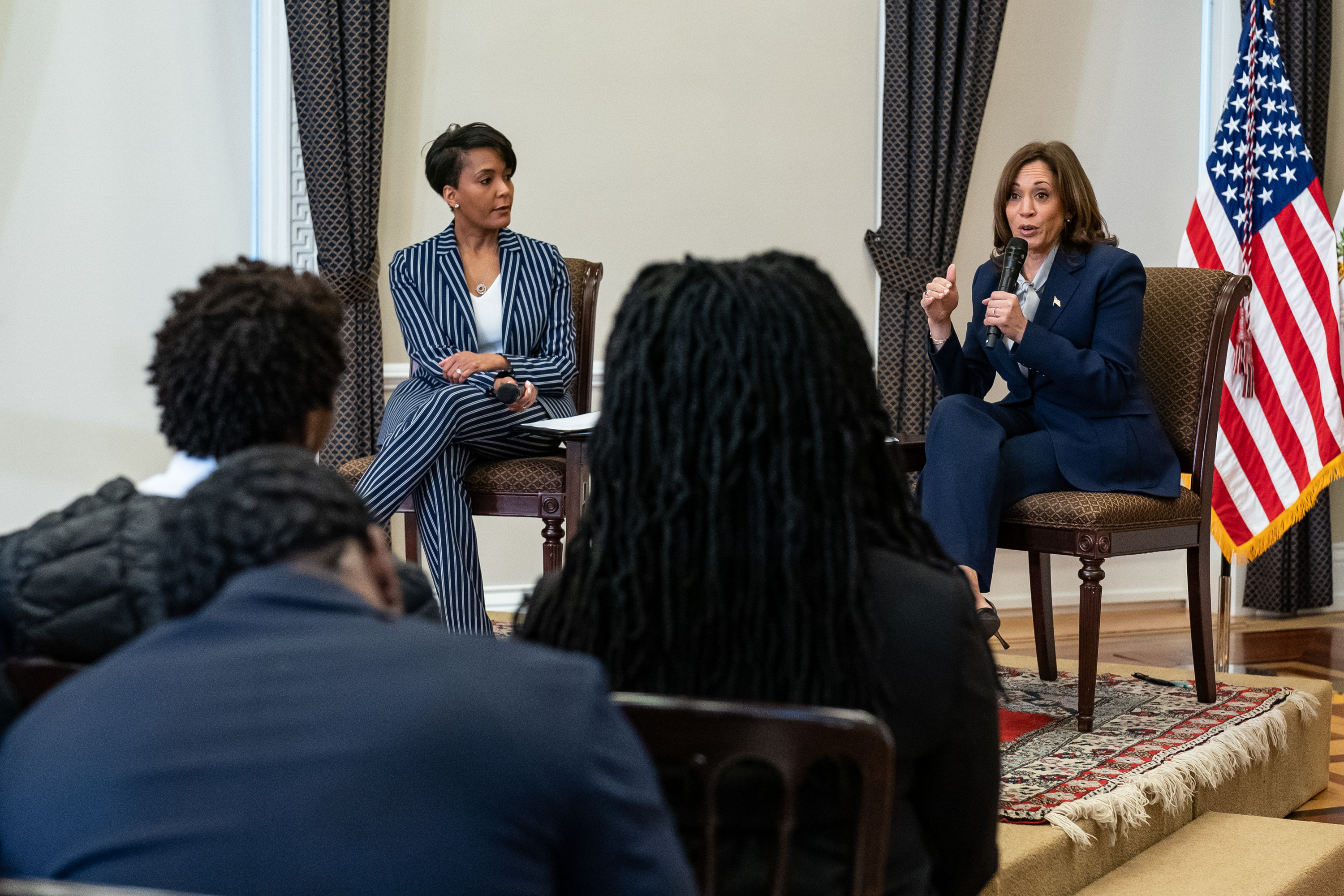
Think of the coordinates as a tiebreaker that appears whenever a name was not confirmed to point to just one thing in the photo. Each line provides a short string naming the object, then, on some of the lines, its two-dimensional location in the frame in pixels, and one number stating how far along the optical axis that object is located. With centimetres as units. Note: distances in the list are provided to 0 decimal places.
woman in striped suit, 549
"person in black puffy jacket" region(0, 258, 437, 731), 223
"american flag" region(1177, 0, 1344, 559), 811
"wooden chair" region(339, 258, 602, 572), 549
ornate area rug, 427
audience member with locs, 184
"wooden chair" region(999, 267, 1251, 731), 520
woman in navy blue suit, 534
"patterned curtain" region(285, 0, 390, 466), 702
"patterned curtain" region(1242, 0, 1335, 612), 934
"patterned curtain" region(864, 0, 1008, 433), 842
